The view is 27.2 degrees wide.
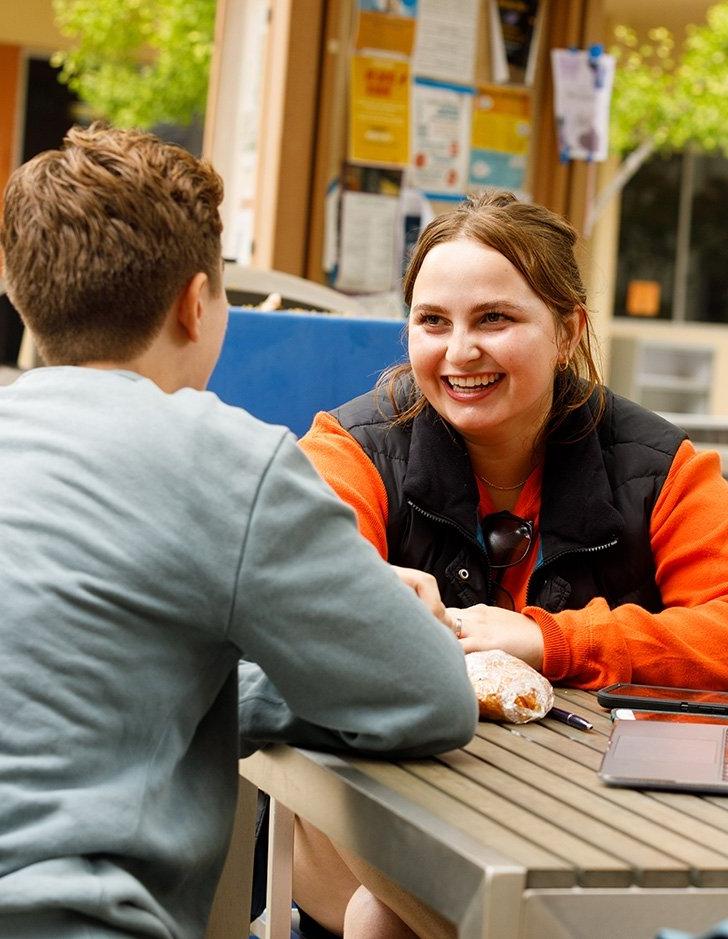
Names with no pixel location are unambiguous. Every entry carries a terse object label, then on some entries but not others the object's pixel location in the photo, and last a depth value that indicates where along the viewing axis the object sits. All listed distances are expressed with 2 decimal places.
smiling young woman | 2.21
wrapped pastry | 1.73
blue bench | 2.95
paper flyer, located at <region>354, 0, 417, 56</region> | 4.72
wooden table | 1.21
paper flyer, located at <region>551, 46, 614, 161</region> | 5.09
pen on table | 1.73
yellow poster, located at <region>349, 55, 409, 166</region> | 4.74
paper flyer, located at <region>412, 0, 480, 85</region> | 4.81
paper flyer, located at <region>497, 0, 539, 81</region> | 5.04
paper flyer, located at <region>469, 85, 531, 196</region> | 5.04
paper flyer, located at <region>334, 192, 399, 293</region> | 4.78
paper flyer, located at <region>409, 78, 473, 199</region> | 4.87
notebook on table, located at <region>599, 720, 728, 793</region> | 1.47
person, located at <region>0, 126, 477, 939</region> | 1.33
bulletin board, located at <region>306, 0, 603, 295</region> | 4.73
